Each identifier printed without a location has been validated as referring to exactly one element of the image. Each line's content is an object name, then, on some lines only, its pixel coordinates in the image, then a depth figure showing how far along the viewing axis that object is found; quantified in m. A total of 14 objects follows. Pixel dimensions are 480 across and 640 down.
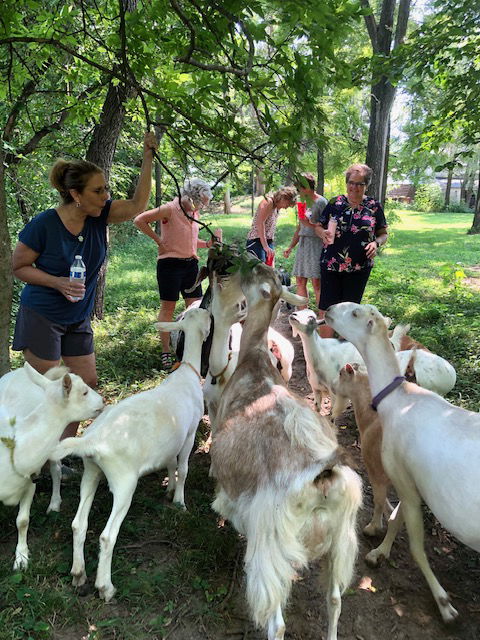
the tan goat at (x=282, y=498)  2.30
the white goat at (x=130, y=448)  2.80
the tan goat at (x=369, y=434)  3.48
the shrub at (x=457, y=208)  39.88
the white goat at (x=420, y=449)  2.53
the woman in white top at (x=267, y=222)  6.45
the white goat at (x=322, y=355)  4.98
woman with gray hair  5.72
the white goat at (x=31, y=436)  2.85
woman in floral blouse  5.38
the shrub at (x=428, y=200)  38.97
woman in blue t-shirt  3.40
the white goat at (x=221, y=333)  4.19
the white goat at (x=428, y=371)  4.47
